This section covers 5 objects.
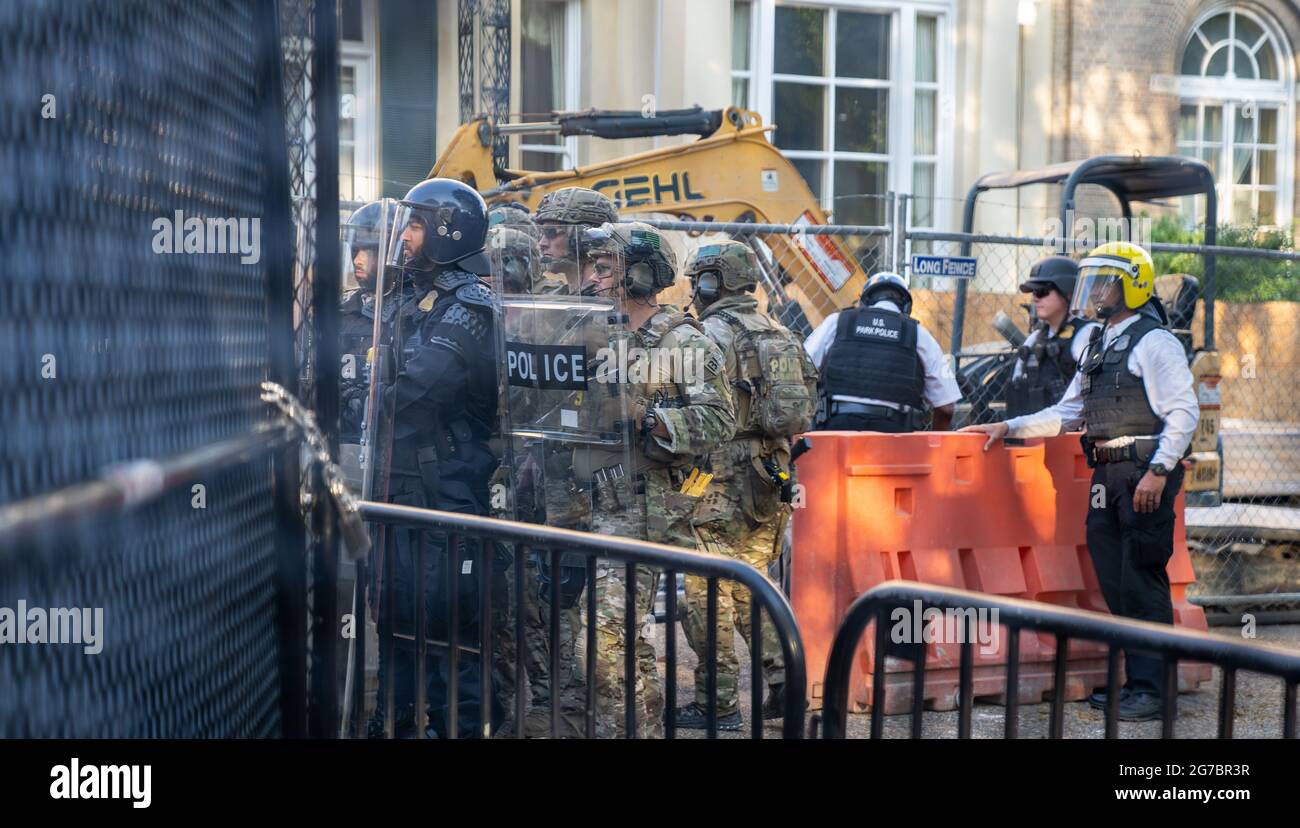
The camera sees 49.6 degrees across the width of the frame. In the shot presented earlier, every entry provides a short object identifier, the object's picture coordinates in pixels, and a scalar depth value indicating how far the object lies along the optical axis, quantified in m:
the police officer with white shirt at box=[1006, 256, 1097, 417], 7.88
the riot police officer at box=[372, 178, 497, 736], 4.71
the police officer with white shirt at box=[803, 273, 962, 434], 7.46
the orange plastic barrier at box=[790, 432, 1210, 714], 5.94
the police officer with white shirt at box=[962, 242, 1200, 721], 5.89
